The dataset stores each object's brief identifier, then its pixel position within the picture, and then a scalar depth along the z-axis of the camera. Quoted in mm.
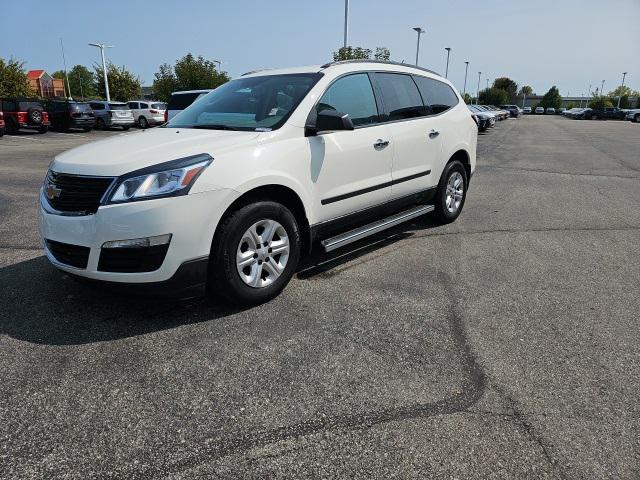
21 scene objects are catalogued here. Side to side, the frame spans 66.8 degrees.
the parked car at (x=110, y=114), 28500
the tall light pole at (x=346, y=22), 29656
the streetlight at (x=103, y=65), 44059
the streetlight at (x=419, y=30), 42291
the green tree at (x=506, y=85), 130500
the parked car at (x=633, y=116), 56069
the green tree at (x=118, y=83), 55375
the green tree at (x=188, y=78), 44250
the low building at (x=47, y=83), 104812
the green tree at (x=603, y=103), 97400
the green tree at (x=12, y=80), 44031
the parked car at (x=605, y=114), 65875
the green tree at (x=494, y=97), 102875
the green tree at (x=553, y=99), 122250
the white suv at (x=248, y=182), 3137
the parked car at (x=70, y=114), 26281
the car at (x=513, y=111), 66462
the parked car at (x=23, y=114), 23812
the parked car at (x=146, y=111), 30906
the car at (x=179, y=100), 15818
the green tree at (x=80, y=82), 108562
